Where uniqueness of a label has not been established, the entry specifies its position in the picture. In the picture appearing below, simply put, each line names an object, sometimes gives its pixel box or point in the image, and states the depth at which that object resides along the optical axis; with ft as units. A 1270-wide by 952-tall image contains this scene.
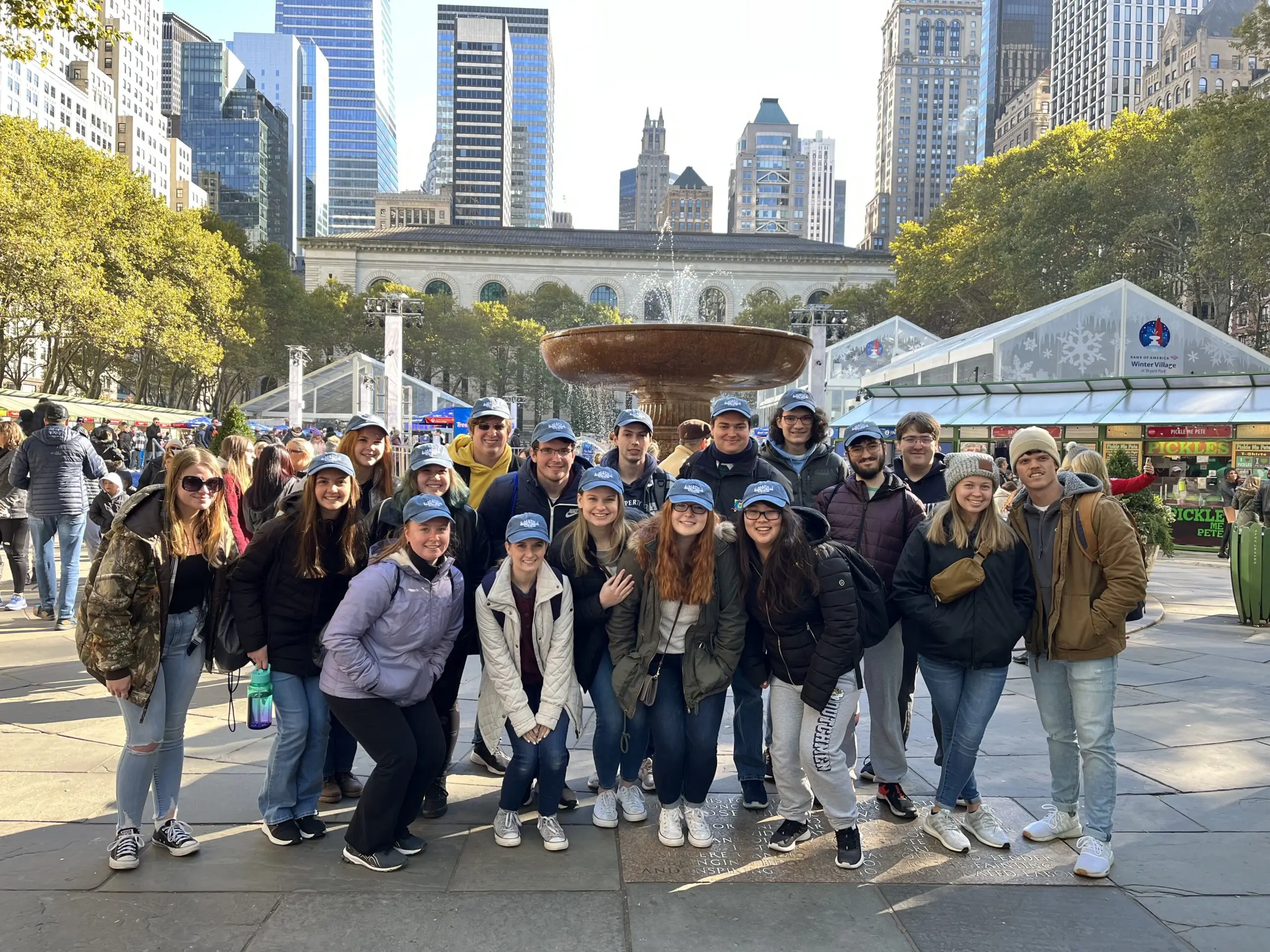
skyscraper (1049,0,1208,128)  340.18
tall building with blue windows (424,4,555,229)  488.02
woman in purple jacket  11.12
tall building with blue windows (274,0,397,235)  637.30
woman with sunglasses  10.69
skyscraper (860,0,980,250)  525.75
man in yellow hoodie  16.03
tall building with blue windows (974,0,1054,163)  449.48
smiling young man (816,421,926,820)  13.28
